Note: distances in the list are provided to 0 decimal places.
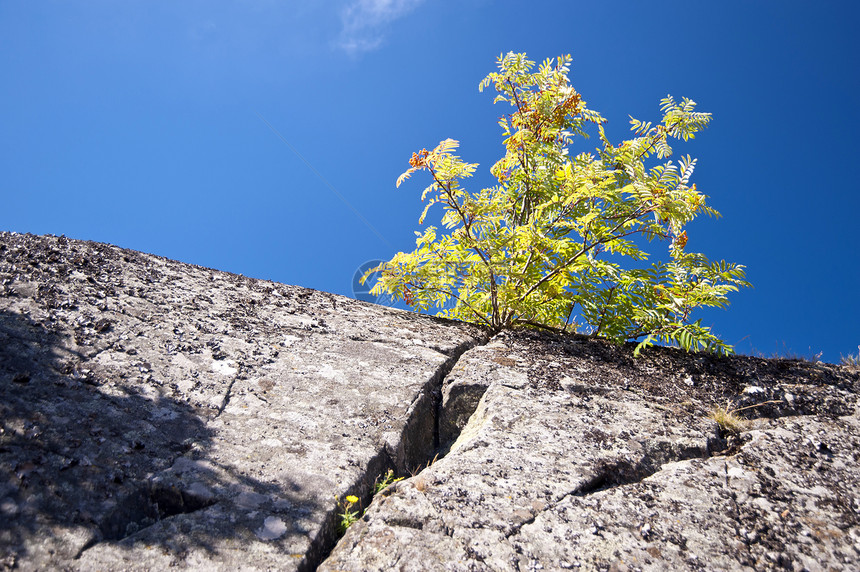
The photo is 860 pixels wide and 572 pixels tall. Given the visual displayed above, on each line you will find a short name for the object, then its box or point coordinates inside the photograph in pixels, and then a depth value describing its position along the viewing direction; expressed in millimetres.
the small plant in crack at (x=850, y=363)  5551
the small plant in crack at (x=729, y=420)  4273
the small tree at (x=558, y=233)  5398
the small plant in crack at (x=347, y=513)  3164
